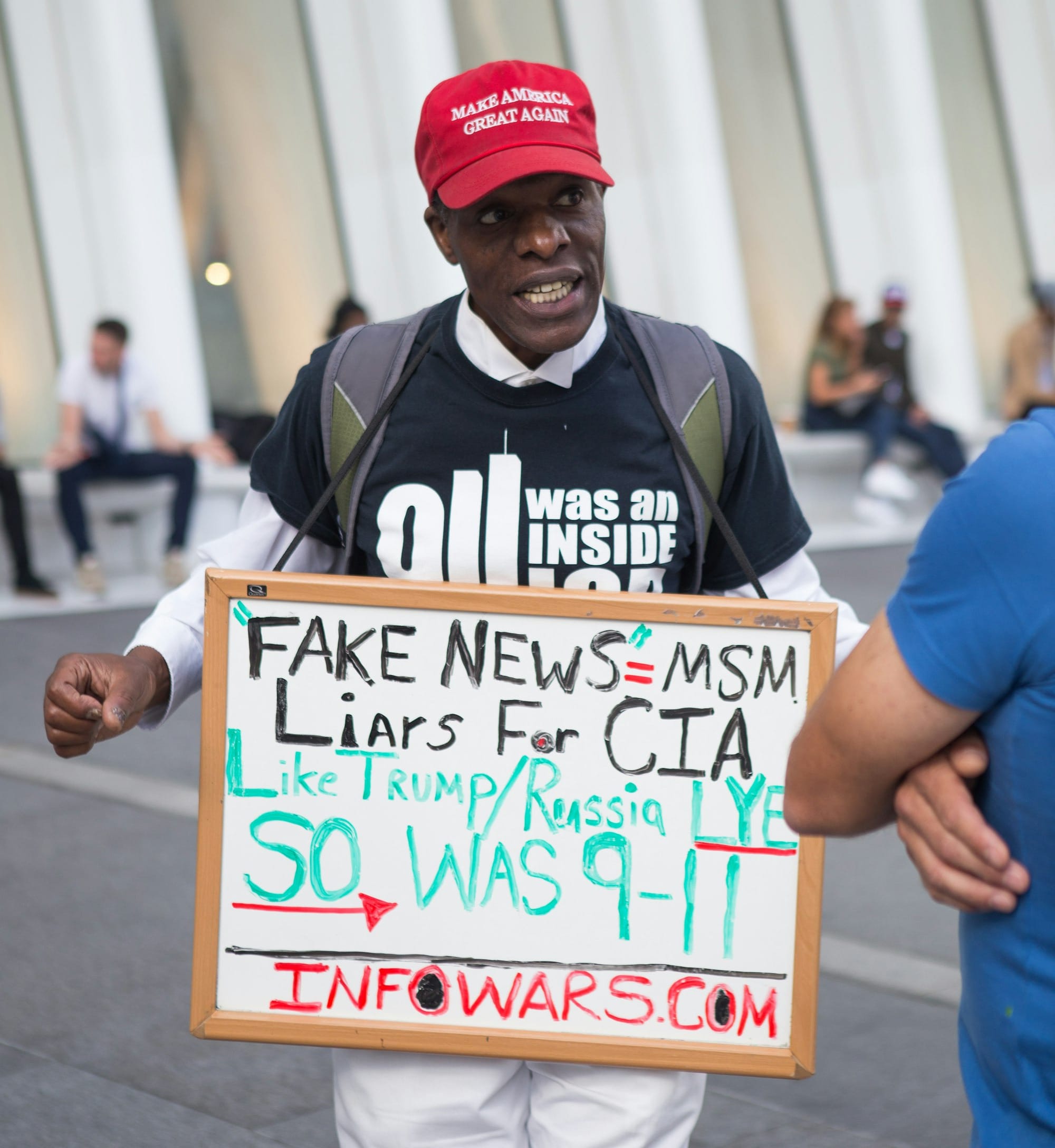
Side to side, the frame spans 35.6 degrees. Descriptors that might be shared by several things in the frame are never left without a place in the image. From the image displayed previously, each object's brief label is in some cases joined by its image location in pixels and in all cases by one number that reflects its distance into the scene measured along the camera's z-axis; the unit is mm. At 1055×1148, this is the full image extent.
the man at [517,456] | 2078
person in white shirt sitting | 9305
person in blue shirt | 1304
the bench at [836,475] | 12852
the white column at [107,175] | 10602
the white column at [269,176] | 12594
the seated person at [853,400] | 12766
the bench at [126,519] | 9820
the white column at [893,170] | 14703
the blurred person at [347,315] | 10281
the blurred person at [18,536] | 9094
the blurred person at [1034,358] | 13500
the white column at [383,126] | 11922
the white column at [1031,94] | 17156
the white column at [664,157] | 13328
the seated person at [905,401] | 13062
